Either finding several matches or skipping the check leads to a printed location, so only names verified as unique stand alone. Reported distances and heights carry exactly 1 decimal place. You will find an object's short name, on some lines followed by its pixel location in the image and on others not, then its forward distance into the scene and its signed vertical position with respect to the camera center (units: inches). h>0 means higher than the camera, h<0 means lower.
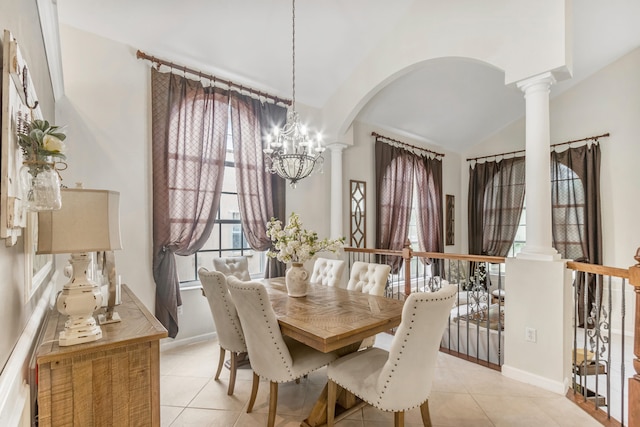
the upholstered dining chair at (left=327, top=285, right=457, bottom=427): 62.4 -32.0
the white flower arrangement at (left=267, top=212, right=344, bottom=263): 98.0 -9.3
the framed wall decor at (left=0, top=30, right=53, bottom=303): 37.6 +9.0
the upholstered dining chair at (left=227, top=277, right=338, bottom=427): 73.9 -32.4
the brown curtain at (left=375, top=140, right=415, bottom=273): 212.8 +13.4
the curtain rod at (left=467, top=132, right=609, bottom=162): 192.8 +48.9
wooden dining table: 70.7 -27.1
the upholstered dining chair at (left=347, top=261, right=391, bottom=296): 113.2 -24.1
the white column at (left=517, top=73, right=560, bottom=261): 107.2 +14.6
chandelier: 114.2 +21.3
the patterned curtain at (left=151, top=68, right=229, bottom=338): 128.3 +17.8
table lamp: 48.5 -4.3
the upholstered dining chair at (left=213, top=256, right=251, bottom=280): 125.9 -21.8
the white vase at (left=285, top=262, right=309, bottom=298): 102.3 -21.8
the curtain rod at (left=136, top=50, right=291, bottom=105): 128.4 +63.1
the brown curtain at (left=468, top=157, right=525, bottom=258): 239.6 +8.6
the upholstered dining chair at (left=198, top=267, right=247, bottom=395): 92.9 -31.3
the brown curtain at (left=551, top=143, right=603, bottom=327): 193.3 +4.7
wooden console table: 47.8 -27.3
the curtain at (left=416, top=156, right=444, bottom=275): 243.3 +7.4
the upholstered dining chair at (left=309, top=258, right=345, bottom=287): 128.3 -24.7
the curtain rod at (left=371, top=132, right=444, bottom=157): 216.1 +53.4
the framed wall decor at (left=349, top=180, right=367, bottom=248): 202.5 -0.7
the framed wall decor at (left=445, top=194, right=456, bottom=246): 268.1 -4.9
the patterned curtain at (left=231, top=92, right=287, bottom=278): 152.4 +19.4
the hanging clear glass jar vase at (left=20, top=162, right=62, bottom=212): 42.6 +3.2
